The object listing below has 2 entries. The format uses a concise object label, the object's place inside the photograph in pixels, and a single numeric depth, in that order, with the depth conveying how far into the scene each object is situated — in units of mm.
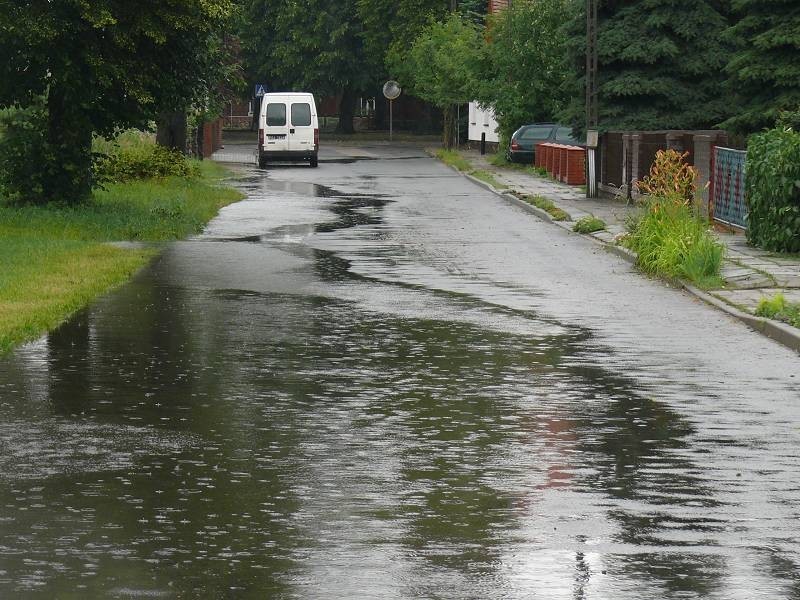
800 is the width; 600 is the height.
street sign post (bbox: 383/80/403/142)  89062
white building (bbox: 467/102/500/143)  76188
